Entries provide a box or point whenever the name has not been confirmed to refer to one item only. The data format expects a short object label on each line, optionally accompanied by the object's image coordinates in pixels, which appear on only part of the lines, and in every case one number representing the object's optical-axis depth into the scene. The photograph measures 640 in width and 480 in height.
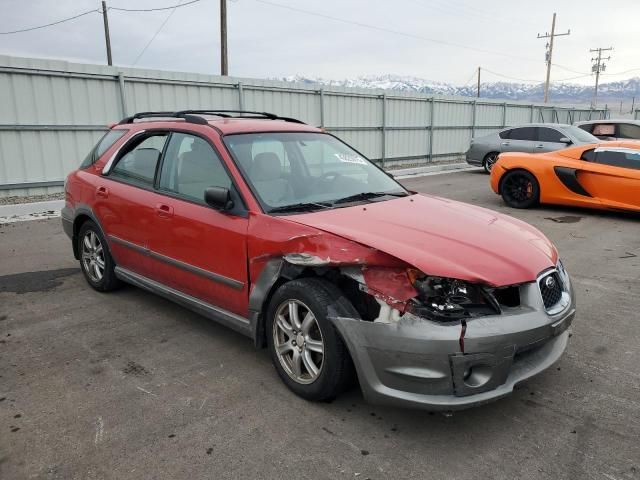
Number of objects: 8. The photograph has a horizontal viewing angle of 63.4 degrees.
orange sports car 8.25
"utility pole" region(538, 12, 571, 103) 53.53
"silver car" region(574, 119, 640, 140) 14.22
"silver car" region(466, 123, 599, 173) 13.27
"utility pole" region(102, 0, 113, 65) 34.41
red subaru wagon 2.57
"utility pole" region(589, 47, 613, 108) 81.56
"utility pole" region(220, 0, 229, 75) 20.84
